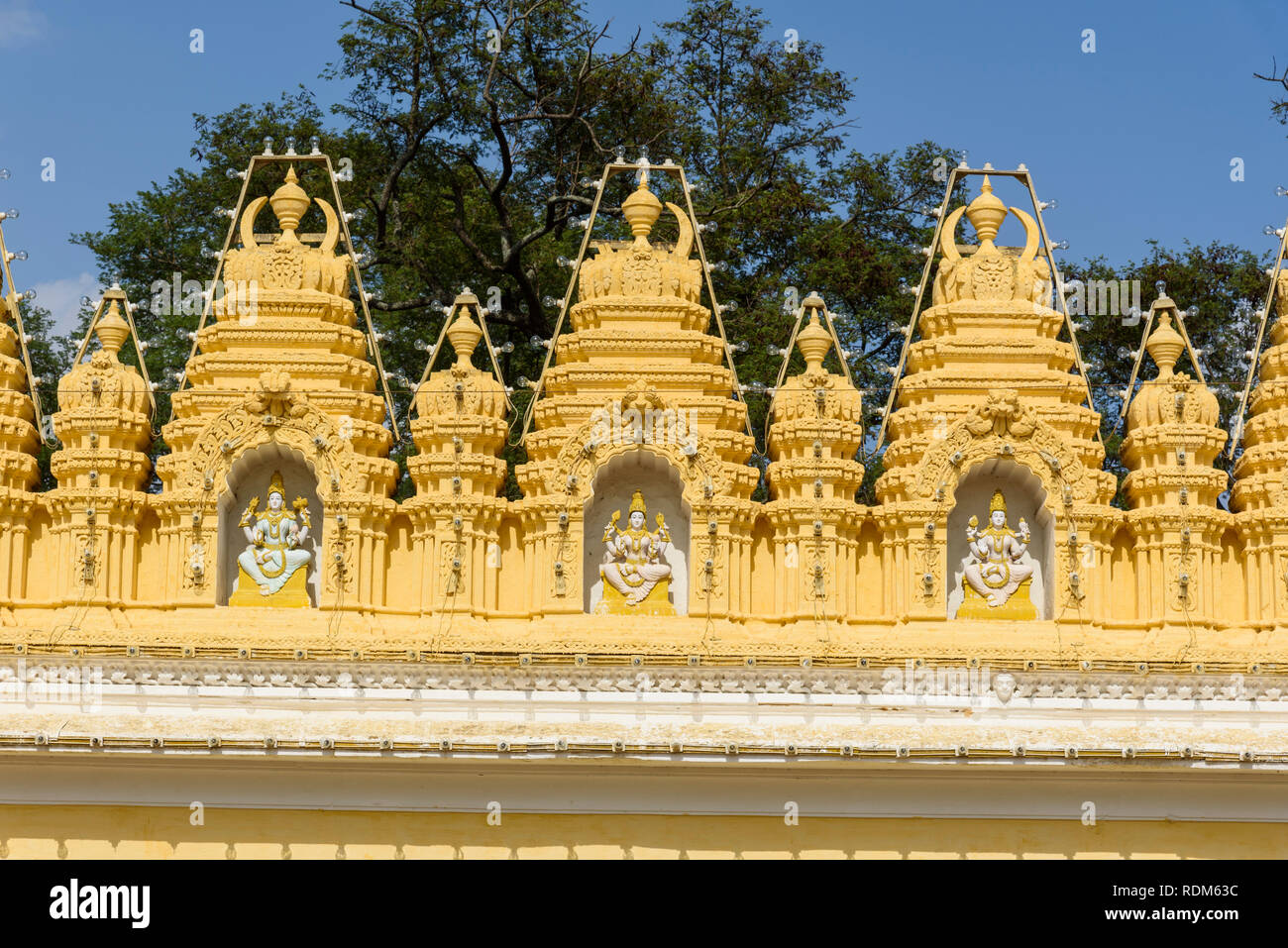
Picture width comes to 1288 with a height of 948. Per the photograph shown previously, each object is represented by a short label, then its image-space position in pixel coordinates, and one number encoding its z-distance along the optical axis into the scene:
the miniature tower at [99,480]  20.80
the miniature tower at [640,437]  20.92
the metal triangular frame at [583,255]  21.95
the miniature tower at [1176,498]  20.84
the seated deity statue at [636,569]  21.02
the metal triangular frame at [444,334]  21.73
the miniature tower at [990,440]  20.94
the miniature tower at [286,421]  20.89
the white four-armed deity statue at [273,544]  21.08
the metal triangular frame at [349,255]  22.00
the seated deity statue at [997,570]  21.05
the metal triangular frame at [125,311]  21.91
